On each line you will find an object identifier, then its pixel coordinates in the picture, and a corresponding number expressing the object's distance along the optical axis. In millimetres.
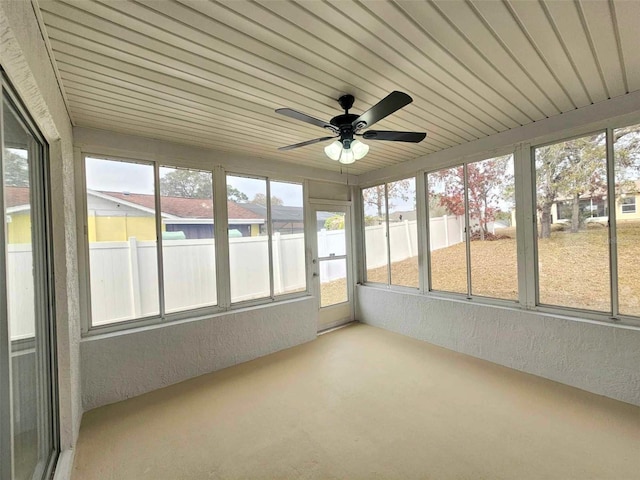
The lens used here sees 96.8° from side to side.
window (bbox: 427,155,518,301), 3195
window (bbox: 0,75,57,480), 1136
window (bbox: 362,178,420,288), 4152
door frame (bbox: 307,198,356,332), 4379
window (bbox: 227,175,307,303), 3604
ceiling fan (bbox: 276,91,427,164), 1914
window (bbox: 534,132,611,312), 2588
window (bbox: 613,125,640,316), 2400
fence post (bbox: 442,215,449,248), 3738
